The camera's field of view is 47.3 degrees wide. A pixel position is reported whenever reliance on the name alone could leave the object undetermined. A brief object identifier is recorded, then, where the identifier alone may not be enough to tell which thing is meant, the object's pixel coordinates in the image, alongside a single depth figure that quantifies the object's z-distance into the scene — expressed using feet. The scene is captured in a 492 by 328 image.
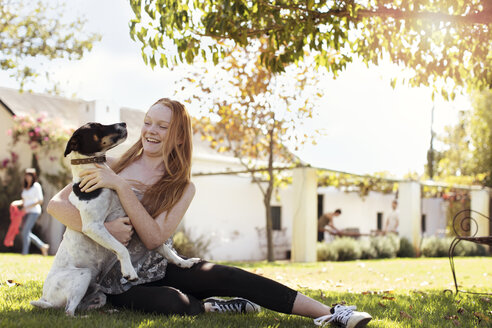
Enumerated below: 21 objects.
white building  52.95
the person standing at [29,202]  40.34
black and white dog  11.54
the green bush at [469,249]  58.18
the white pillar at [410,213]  57.36
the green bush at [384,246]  53.06
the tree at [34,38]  47.83
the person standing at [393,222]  65.75
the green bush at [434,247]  57.57
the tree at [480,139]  92.43
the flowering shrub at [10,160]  51.55
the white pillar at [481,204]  68.16
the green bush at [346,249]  49.83
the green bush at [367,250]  51.88
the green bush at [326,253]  48.44
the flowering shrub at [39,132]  51.39
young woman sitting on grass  12.06
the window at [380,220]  88.57
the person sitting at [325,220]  63.48
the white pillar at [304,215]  43.75
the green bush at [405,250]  55.93
